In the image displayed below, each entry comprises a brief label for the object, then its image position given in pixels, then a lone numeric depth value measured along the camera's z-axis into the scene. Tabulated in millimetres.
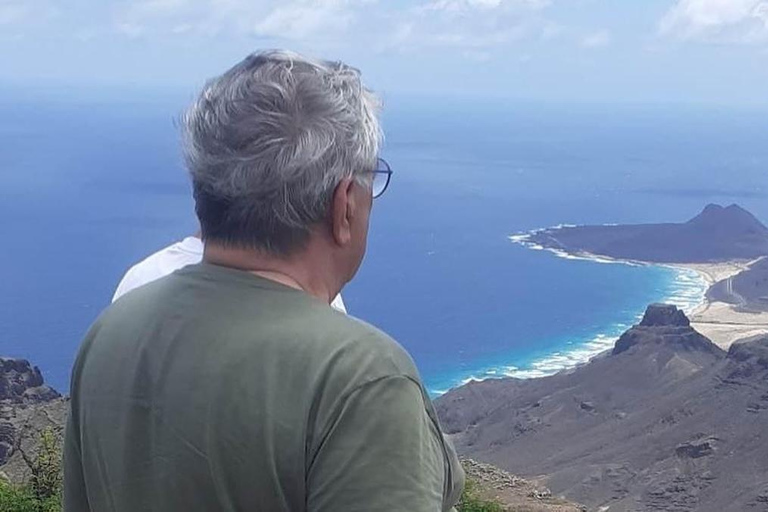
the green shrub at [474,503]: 14523
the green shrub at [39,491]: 9219
